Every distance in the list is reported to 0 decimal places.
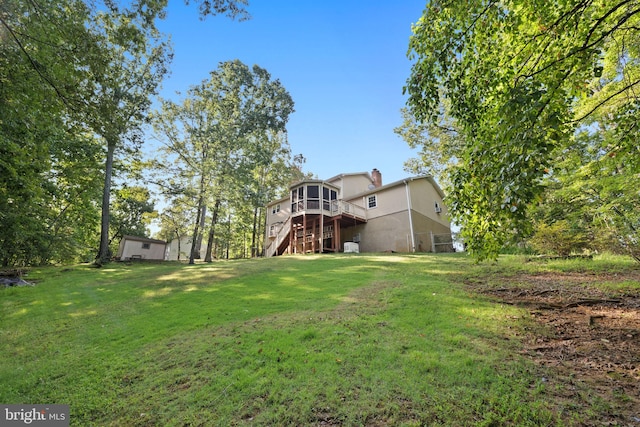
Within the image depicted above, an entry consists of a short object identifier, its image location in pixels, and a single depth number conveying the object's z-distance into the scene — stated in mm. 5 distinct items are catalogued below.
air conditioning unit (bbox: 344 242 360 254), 19088
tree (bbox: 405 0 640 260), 3111
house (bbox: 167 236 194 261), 43591
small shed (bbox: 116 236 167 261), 23984
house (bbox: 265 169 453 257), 19500
